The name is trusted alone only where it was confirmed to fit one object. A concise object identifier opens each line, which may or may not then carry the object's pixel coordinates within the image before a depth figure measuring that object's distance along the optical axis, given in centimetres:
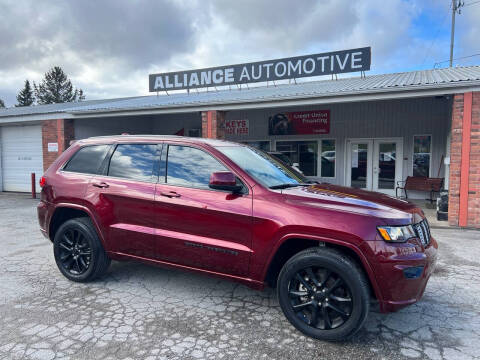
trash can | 817
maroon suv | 282
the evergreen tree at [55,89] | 5625
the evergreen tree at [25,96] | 5507
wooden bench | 1115
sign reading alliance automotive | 1440
